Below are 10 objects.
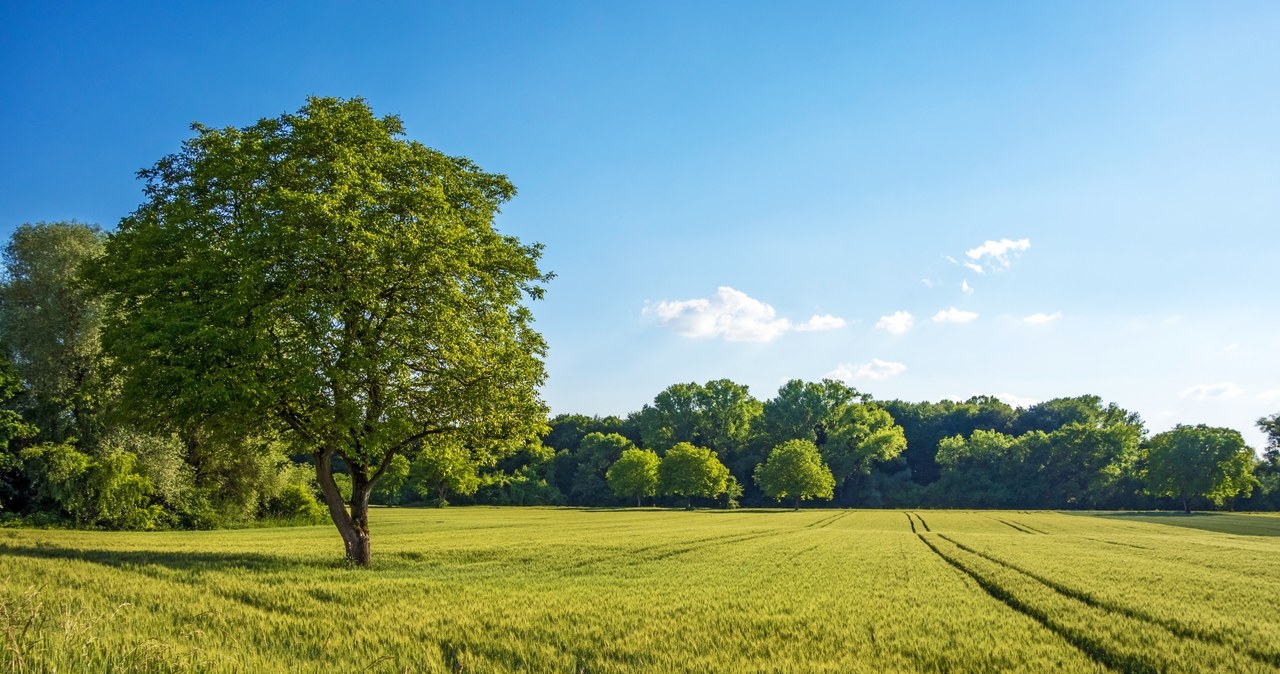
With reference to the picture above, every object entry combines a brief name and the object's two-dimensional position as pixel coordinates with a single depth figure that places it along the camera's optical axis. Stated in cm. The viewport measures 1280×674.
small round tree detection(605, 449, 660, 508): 12150
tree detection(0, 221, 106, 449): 3891
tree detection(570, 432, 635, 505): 13750
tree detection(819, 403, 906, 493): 13175
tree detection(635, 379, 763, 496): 14425
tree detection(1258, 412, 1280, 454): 12044
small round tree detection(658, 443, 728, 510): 11750
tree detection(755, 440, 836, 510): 11112
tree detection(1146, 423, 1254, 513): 9788
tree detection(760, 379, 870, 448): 14088
